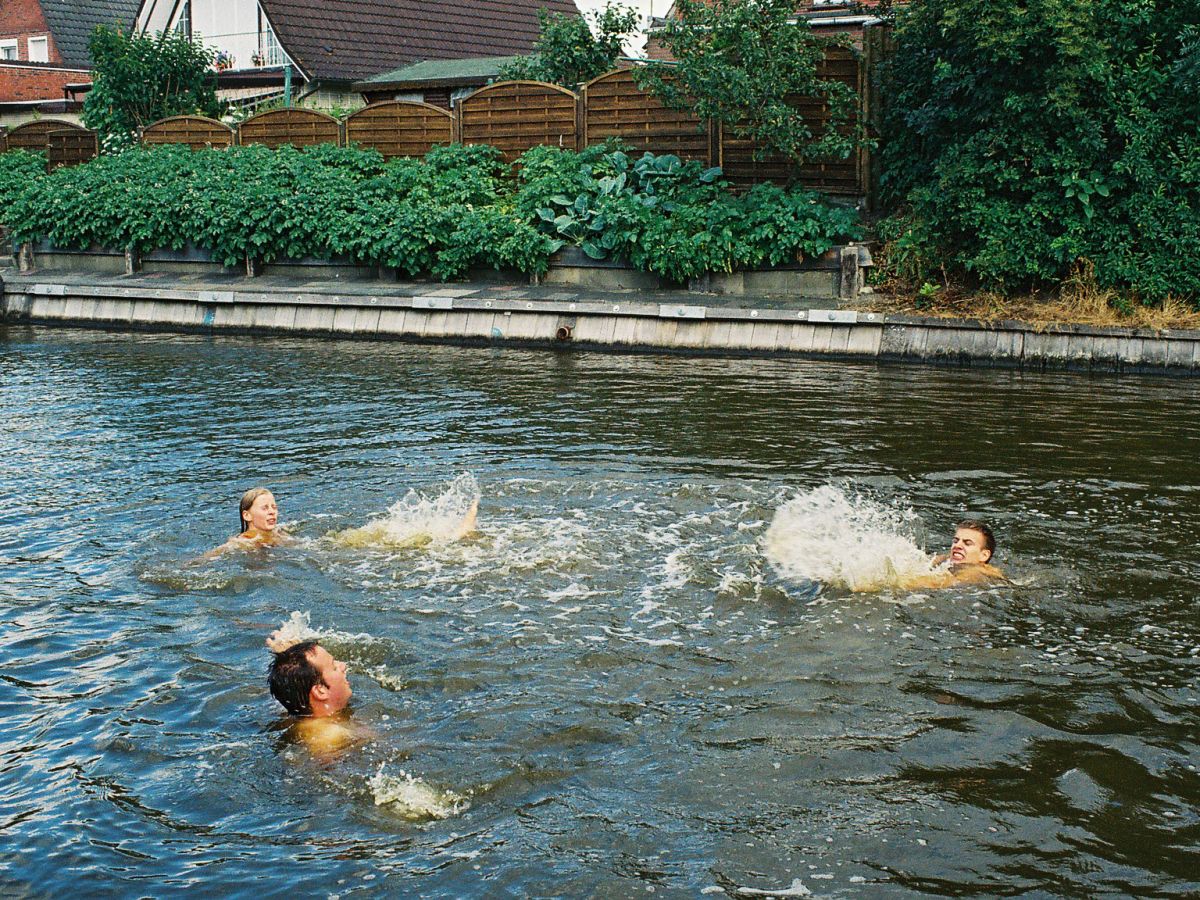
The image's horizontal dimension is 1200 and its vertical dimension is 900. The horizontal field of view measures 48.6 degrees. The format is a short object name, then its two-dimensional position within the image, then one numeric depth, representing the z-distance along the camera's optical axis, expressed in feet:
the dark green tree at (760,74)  63.52
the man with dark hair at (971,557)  28.43
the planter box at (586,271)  63.46
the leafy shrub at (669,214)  64.03
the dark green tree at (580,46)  79.20
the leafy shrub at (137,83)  93.15
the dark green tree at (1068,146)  55.98
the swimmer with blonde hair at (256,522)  31.30
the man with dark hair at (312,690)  21.86
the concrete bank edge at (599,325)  55.26
